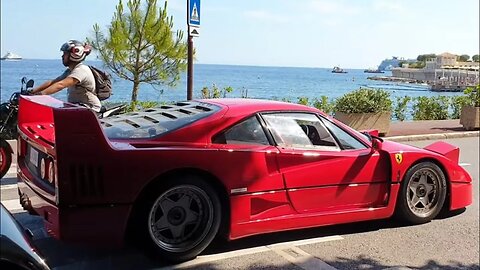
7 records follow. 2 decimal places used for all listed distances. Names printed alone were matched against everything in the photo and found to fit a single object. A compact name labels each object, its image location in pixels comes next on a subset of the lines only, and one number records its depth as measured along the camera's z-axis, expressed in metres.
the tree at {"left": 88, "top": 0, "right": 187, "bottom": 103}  12.23
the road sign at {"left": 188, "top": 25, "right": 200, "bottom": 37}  8.71
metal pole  9.49
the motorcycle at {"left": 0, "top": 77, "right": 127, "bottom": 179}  6.24
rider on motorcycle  6.00
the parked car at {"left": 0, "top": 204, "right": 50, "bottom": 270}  2.07
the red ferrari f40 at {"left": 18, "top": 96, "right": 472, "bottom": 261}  3.83
